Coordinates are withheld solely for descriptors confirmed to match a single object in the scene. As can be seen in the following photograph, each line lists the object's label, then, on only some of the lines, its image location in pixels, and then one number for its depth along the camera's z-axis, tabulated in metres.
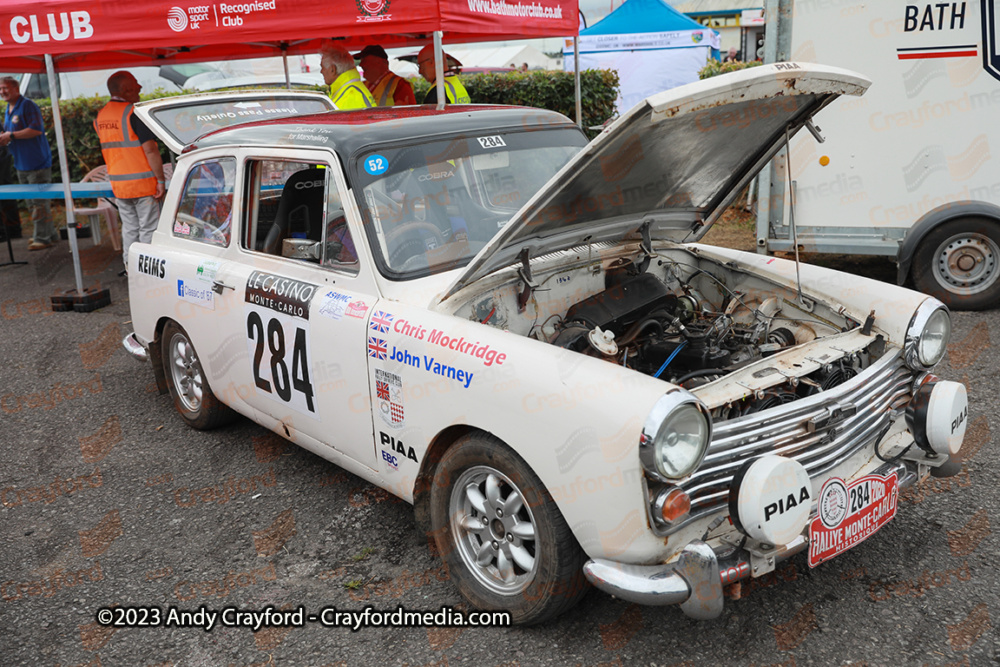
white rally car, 2.46
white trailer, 6.15
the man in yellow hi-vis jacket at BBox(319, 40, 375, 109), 6.75
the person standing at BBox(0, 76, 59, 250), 9.59
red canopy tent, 6.27
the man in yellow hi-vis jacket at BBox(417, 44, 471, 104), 7.22
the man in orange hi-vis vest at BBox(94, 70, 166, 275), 7.56
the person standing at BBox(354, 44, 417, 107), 7.56
